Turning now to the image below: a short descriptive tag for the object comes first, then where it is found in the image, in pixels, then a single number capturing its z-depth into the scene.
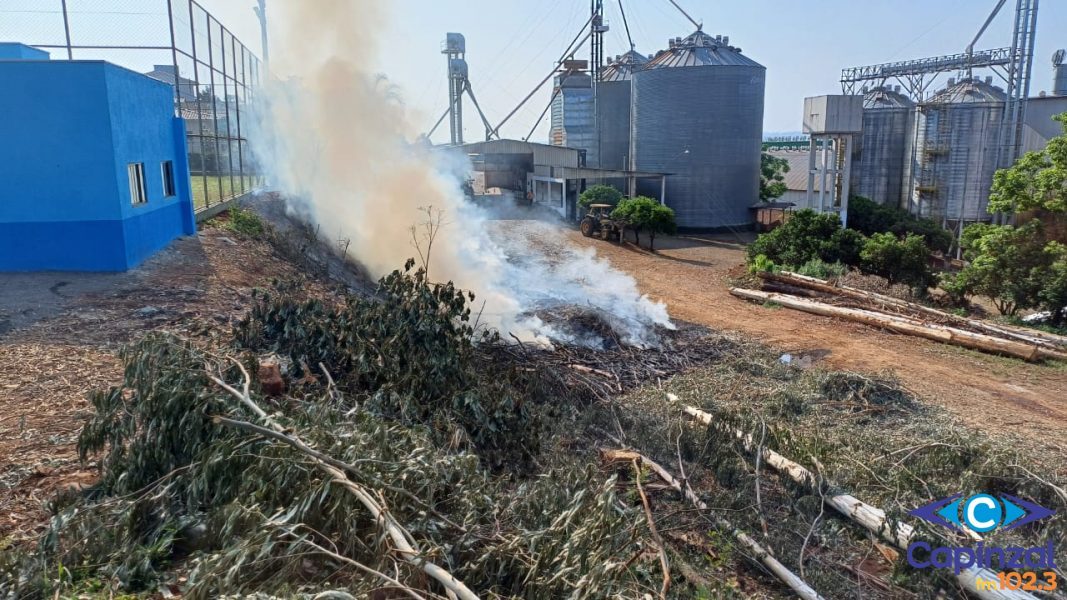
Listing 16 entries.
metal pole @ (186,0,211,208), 15.80
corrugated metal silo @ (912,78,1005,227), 31.34
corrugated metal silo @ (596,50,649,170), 37.16
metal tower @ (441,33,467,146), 43.22
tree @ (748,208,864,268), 20.45
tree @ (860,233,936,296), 18.55
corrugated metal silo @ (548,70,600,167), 38.03
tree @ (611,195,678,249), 25.66
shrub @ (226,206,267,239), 15.05
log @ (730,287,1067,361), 12.60
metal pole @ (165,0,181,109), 14.23
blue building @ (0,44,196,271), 10.33
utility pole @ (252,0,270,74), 26.78
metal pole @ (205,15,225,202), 17.58
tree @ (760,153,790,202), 38.29
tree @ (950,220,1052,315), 15.48
